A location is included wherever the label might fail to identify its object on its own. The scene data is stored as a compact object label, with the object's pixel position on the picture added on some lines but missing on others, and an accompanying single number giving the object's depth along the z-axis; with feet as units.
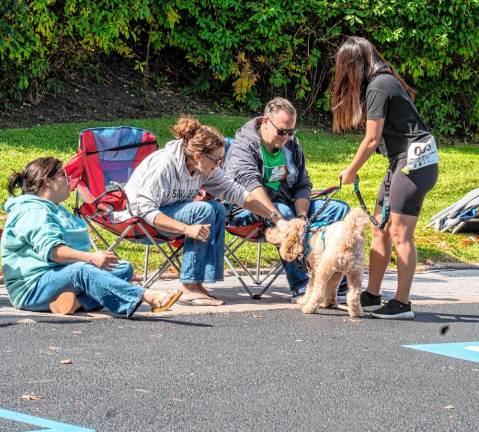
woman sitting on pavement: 37.22
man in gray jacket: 44.04
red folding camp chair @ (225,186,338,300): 44.33
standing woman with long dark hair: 40.04
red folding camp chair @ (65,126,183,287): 42.19
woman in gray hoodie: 41.30
